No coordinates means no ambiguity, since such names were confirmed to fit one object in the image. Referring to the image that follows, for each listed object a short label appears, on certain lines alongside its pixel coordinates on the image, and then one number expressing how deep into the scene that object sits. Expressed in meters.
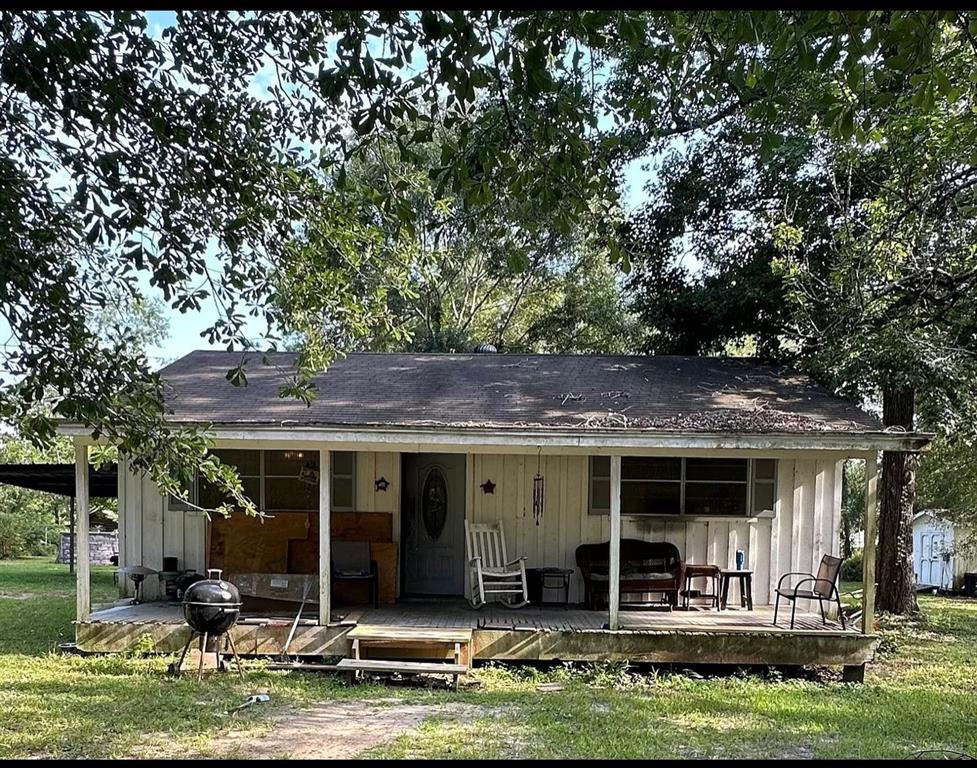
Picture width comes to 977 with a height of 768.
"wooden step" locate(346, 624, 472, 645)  7.75
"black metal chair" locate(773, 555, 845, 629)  8.19
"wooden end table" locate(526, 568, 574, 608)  9.67
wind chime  10.02
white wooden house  9.11
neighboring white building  19.36
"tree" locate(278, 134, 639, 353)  20.05
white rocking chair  9.28
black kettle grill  7.38
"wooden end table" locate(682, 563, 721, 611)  9.15
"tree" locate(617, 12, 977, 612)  8.79
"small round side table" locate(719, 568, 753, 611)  9.20
